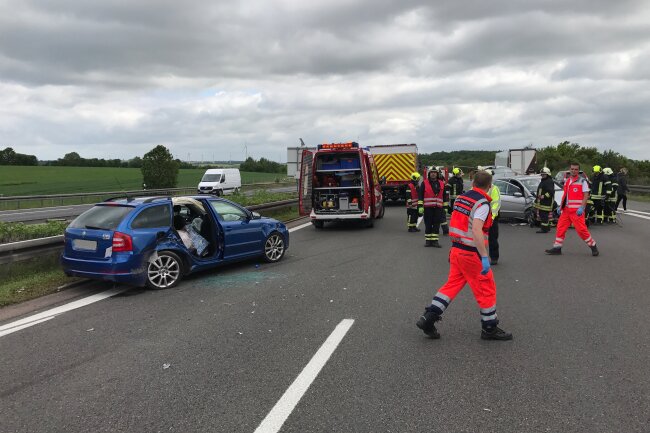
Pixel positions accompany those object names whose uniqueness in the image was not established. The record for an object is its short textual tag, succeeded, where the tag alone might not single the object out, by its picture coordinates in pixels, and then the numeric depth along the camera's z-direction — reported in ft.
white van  110.63
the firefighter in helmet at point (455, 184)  52.16
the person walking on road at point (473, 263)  15.61
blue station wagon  22.33
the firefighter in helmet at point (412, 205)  44.91
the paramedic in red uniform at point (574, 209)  32.55
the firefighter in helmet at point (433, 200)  38.29
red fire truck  47.09
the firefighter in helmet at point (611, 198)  50.01
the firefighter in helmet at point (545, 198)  45.16
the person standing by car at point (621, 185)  59.19
